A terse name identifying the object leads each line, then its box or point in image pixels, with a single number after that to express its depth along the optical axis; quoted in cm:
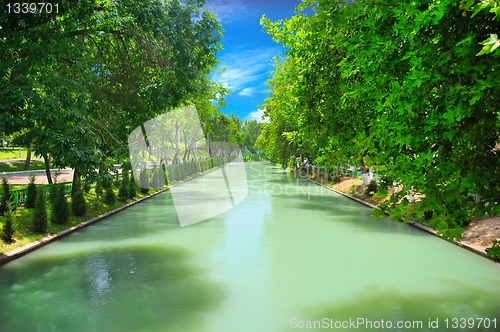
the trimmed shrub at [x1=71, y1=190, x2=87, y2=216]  1413
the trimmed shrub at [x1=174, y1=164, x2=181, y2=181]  3476
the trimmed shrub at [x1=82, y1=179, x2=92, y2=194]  1698
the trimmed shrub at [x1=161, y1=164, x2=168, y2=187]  3003
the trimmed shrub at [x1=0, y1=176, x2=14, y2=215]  1154
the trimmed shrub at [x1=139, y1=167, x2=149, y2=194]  2410
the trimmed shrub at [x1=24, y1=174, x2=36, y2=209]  1341
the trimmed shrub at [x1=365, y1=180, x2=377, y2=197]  2041
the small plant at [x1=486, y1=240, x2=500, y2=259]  397
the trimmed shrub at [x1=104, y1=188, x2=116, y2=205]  1767
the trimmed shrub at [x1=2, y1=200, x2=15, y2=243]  967
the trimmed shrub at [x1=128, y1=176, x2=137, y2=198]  2092
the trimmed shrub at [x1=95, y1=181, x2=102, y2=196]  1726
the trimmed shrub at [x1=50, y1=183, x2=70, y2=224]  1255
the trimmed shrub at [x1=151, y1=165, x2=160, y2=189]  2688
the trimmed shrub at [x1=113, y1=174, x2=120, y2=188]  2303
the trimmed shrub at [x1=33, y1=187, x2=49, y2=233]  1112
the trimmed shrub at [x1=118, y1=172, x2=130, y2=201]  1939
